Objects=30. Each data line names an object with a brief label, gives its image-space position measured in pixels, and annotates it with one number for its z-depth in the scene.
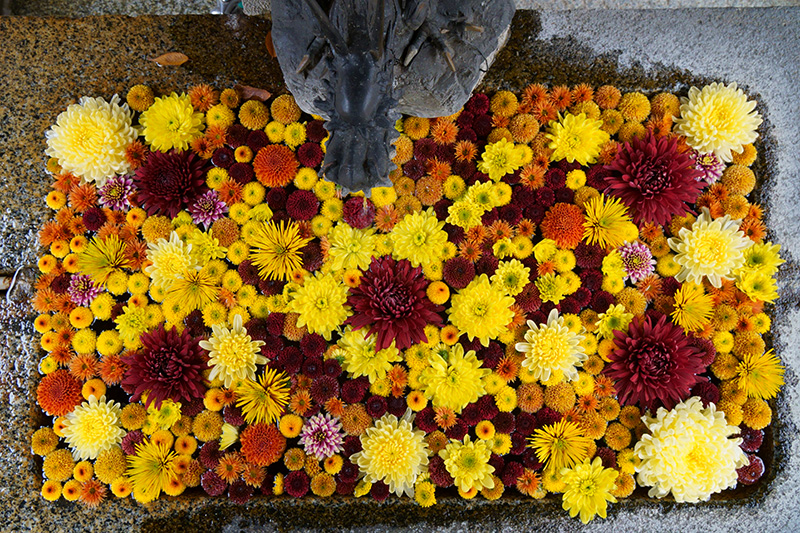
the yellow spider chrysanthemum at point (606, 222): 1.25
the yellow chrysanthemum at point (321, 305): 1.21
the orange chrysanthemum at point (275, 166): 1.25
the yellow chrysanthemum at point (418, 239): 1.24
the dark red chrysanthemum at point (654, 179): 1.22
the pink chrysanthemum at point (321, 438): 1.23
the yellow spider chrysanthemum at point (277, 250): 1.24
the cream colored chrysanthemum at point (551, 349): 1.21
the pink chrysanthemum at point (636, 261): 1.26
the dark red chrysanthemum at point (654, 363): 1.21
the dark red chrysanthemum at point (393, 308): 1.18
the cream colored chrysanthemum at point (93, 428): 1.22
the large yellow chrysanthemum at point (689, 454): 1.20
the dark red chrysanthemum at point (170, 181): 1.24
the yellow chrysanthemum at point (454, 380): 1.21
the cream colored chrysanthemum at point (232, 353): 1.21
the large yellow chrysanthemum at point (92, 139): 1.25
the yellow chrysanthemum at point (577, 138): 1.25
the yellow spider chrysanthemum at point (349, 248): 1.24
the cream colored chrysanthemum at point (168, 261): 1.22
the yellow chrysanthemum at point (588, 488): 1.21
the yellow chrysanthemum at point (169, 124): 1.26
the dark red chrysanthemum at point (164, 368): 1.20
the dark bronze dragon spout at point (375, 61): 0.77
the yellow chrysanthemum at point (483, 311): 1.21
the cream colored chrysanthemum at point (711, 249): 1.23
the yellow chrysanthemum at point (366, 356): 1.22
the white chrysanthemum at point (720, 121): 1.25
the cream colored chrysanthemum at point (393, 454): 1.19
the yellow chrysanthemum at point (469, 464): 1.21
